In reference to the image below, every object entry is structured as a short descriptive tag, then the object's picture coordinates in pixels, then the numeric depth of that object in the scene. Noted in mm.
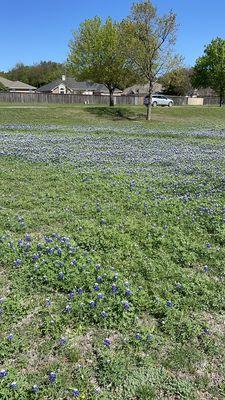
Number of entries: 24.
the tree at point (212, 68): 63431
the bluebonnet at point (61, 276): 4816
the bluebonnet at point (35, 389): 3234
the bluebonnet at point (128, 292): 4566
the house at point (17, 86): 97019
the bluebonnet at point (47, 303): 4320
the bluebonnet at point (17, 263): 5113
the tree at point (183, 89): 89312
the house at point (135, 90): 105500
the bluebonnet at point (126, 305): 4346
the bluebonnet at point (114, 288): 4602
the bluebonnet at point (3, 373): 3330
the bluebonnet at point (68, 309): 4215
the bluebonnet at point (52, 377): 3352
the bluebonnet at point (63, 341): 3768
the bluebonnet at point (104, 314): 4172
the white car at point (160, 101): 55106
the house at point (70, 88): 95938
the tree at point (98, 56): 45741
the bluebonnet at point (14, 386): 3232
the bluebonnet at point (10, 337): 3736
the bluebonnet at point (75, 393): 3229
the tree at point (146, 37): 33125
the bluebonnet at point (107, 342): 3818
